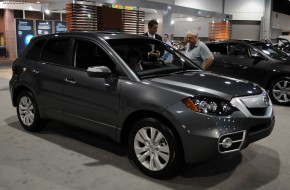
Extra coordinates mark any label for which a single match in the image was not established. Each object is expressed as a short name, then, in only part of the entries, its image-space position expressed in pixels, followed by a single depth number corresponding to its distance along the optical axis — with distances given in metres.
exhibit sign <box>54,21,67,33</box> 18.28
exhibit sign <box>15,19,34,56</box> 16.86
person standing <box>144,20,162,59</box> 6.71
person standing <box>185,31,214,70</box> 6.39
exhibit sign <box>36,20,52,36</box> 17.50
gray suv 3.27
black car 7.55
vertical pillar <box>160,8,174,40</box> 15.51
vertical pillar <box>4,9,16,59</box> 19.59
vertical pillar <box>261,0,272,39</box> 27.58
